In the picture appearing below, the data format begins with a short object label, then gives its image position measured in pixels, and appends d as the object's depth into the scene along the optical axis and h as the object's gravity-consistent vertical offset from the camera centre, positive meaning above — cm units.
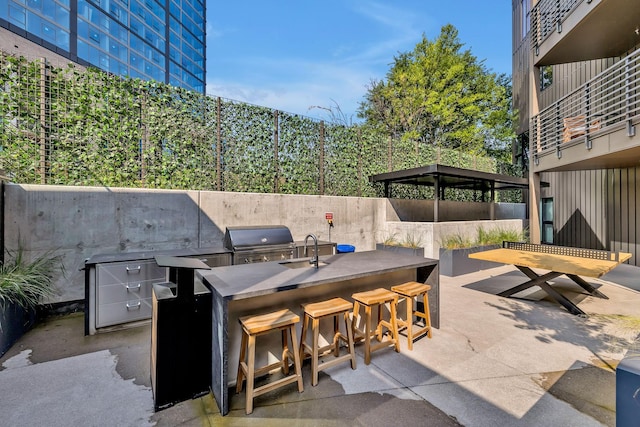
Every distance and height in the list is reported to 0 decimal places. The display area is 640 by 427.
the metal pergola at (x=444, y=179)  708 +105
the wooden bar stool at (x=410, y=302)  313 -99
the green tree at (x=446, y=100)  1571 +635
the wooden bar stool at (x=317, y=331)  247 -111
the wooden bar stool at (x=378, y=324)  283 -113
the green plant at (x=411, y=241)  721 -68
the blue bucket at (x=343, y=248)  603 -70
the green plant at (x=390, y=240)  757 -69
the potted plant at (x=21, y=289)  305 -87
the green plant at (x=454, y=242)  704 -69
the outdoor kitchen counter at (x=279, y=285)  217 -70
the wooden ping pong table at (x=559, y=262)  398 -73
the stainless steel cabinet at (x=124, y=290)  345 -92
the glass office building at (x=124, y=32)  1595 +1387
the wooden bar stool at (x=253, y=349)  214 -110
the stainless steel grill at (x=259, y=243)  431 -45
